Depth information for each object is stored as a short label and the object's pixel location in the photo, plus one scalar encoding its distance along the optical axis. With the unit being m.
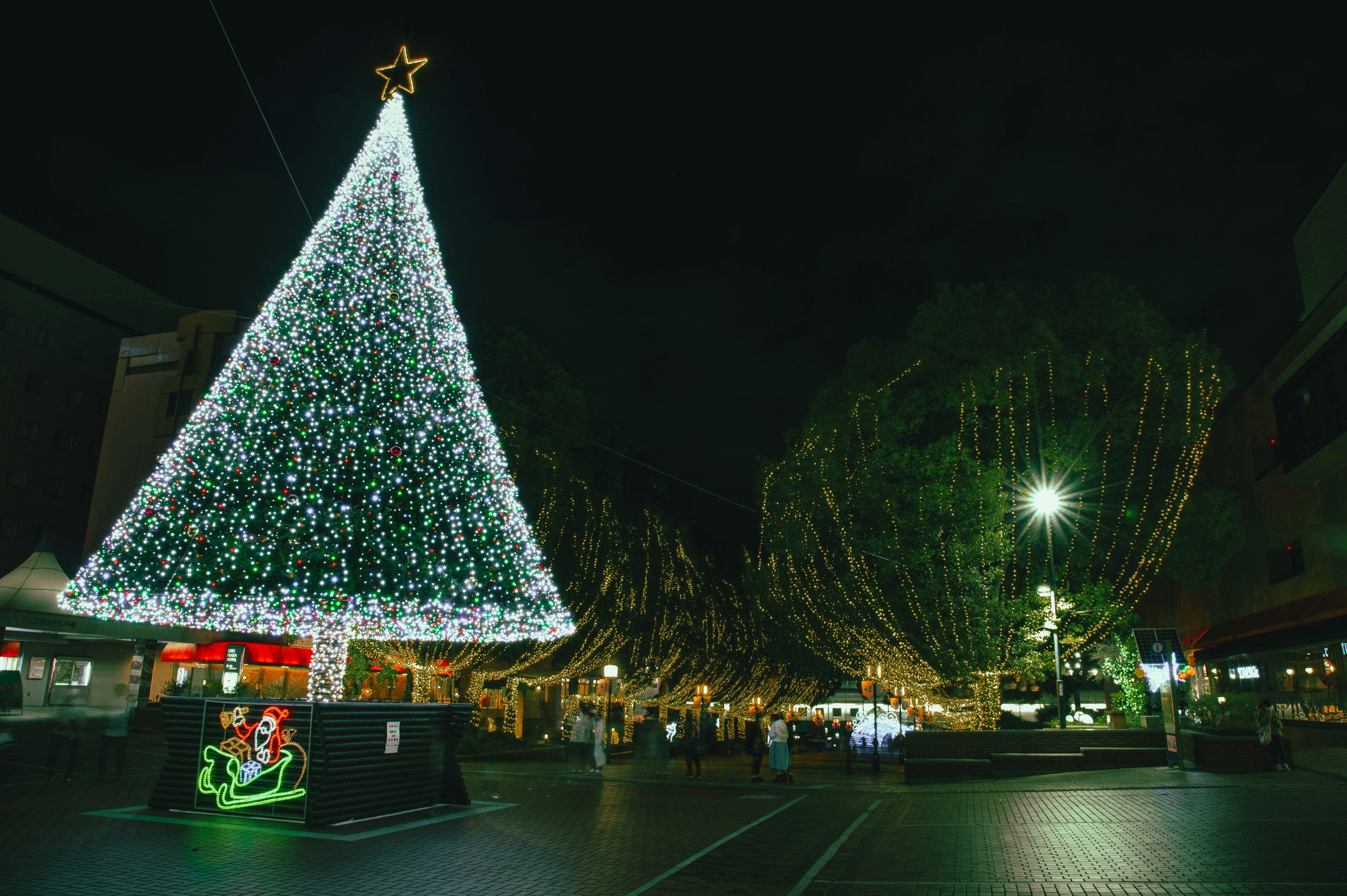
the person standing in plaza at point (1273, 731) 16.94
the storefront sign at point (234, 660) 31.16
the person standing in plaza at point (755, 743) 19.03
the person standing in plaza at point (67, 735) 13.21
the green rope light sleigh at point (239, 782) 10.17
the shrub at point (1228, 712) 17.91
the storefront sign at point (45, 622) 26.61
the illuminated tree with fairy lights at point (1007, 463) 22.11
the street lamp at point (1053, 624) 20.39
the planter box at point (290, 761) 10.06
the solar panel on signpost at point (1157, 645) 19.06
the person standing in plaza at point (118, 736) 14.00
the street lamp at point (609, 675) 30.67
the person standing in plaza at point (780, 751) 18.38
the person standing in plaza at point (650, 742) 20.70
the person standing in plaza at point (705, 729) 24.80
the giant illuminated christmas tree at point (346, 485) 11.80
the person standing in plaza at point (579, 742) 19.64
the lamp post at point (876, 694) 24.45
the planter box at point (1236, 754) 17.09
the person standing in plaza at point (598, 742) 19.67
